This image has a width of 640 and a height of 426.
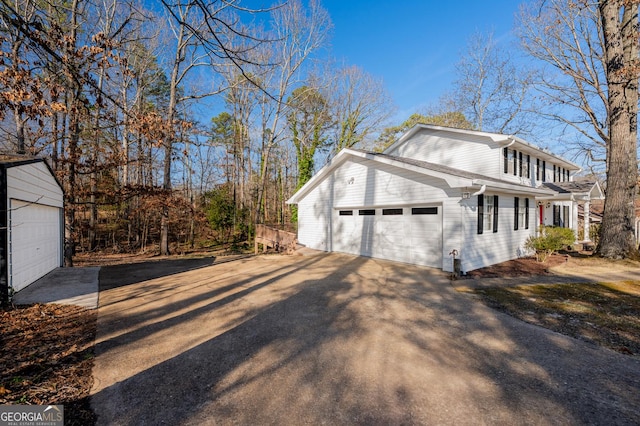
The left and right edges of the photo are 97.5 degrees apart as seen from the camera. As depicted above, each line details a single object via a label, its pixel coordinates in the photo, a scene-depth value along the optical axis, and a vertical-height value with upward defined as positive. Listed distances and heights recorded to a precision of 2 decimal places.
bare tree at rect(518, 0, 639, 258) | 10.02 +3.72
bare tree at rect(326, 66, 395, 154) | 25.39 +9.30
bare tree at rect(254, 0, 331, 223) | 17.86 +9.80
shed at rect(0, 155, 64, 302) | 5.60 -0.28
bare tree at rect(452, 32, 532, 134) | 20.67 +9.09
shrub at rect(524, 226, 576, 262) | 10.23 -1.05
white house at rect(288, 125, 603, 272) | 8.96 +0.53
